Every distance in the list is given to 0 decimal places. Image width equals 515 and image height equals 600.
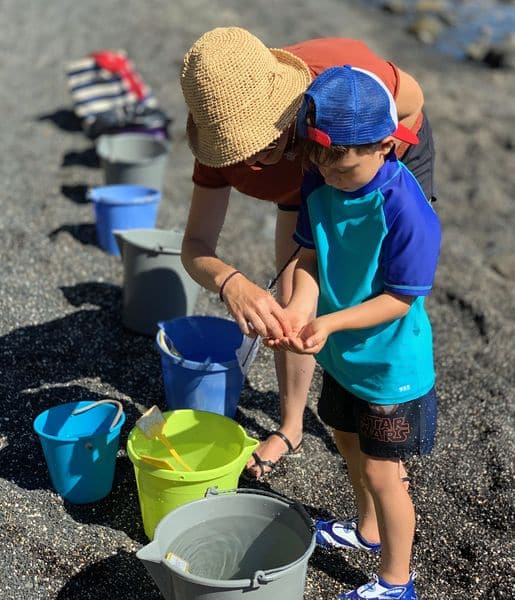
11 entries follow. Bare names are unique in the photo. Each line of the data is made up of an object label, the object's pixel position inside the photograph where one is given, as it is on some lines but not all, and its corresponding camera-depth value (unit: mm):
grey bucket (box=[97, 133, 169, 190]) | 5637
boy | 2129
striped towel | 7426
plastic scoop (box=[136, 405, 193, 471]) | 2719
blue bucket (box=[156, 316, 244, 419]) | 3236
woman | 2338
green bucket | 2574
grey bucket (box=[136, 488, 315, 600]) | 2365
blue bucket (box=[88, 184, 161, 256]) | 4959
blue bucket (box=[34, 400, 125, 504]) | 2828
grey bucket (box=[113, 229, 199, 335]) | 4070
